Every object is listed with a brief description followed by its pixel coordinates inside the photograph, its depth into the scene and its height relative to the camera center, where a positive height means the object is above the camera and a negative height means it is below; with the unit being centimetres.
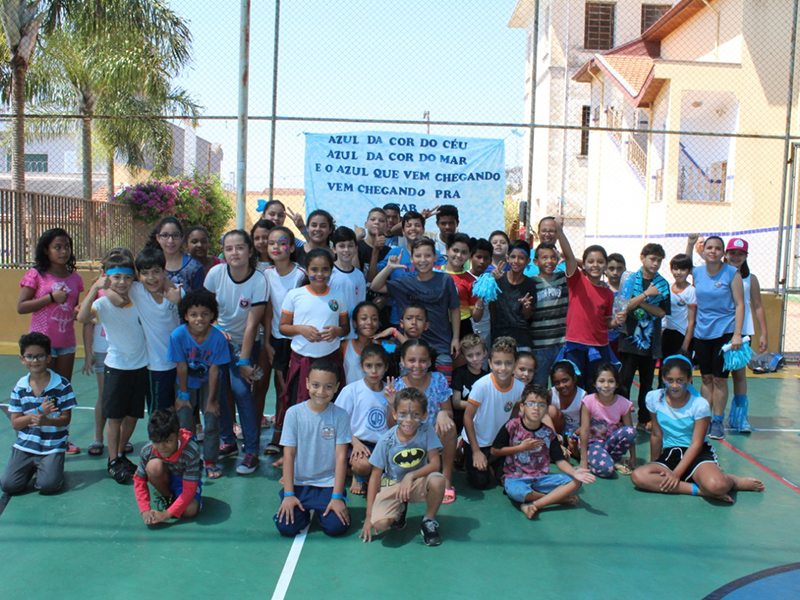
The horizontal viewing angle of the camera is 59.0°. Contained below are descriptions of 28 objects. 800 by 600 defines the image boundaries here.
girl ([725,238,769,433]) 588 -47
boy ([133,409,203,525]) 378 -120
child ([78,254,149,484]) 436 -70
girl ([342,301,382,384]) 450 -54
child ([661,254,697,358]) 580 -43
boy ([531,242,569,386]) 514 -38
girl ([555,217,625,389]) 533 -41
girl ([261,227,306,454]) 484 -21
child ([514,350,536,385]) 459 -71
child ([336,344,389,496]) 422 -88
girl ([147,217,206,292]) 484 -4
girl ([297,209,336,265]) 506 +18
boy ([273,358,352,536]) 382 -105
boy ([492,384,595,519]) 412 -121
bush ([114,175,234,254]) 1473 +113
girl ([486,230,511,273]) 590 +9
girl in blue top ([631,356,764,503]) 438 -120
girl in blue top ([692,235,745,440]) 573 -41
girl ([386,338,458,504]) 423 -81
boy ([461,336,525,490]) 446 -95
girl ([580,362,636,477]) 475 -114
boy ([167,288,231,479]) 440 -68
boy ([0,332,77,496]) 420 -106
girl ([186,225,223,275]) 524 +3
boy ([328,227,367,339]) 484 -13
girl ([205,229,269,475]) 469 -46
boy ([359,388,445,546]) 367 -116
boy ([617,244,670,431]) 559 -45
